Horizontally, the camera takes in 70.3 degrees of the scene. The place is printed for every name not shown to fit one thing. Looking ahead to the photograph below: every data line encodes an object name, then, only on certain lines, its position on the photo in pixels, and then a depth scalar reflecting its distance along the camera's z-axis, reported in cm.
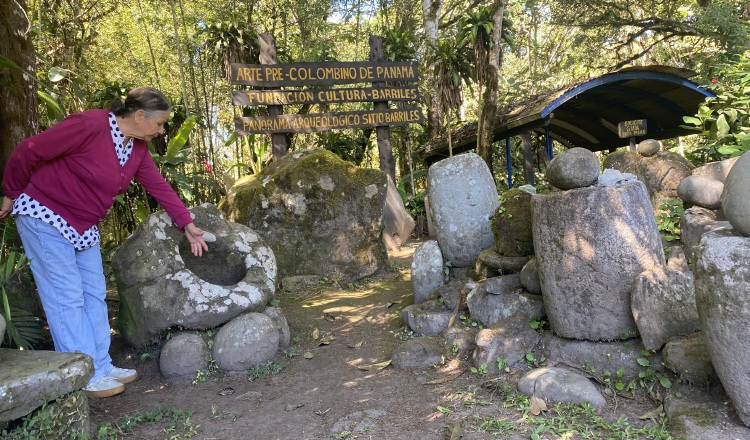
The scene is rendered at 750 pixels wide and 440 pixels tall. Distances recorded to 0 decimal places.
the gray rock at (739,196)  233
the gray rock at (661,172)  534
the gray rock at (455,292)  435
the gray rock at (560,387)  294
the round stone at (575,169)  332
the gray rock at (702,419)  242
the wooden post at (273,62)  756
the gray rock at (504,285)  407
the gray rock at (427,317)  423
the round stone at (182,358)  366
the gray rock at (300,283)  607
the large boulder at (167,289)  375
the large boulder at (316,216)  631
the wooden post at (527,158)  970
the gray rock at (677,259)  366
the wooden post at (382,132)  812
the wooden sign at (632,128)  756
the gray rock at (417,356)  378
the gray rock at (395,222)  742
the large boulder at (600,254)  319
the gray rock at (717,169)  485
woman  305
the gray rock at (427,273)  479
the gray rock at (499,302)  383
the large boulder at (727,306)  228
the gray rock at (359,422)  288
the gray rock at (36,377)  226
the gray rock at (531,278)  386
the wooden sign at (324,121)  744
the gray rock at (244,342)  373
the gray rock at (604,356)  312
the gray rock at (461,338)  384
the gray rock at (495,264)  420
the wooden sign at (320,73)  735
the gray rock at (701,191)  442
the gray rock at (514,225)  424
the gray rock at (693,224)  406
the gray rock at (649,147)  554
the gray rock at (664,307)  299
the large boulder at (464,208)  488
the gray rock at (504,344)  353
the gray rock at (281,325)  417
